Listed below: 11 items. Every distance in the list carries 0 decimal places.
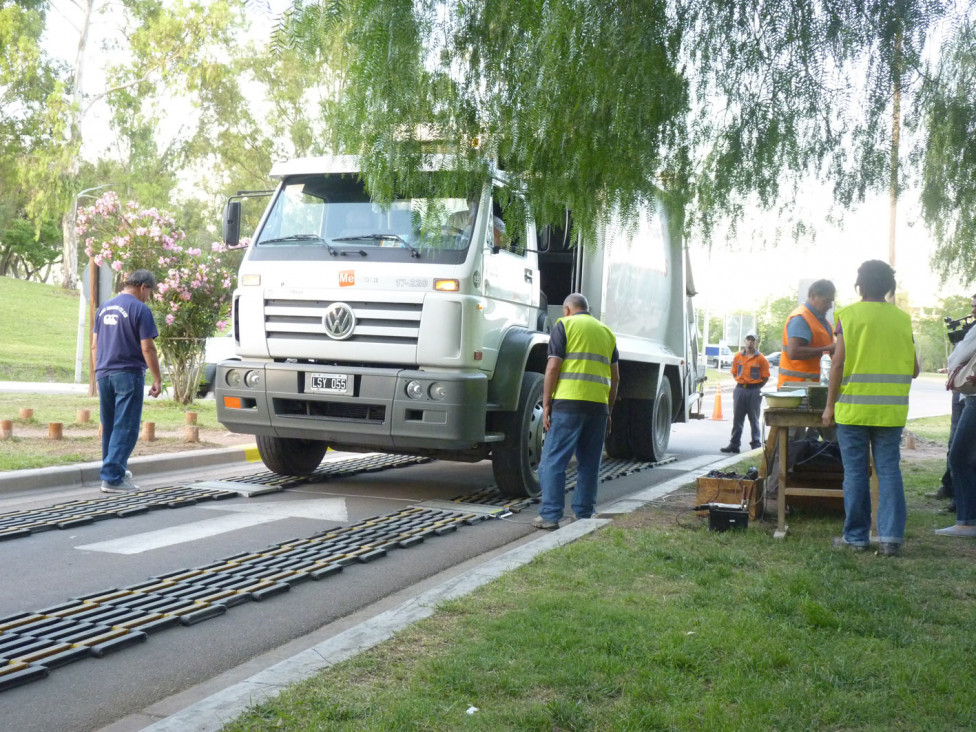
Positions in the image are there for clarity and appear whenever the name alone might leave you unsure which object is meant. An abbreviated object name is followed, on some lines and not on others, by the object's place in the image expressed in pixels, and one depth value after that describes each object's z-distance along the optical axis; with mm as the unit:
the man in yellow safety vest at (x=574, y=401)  7410
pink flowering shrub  15039
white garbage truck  7781
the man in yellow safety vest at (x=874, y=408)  6148
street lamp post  15180
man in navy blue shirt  8172
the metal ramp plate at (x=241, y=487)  8516
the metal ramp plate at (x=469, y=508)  7969
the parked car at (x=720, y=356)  61906
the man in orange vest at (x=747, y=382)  14273
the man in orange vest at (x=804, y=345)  7441
